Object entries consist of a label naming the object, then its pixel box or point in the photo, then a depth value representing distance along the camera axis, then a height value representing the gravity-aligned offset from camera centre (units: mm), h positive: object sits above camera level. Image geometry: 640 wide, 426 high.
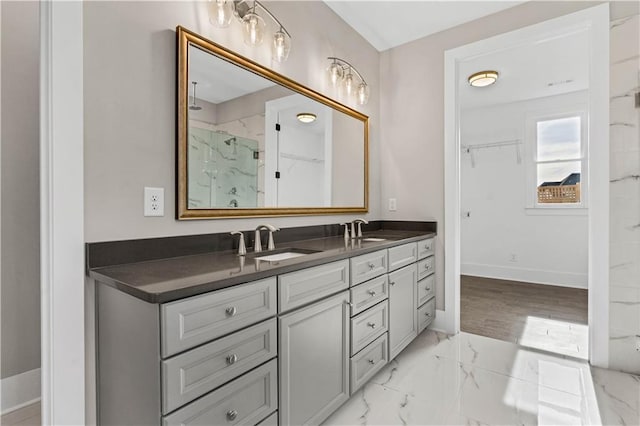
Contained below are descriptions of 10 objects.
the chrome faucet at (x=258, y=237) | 1759 -134
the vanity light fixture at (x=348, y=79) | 2494 +1069
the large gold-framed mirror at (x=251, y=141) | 1546 +424
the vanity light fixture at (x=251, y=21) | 1606 +1012
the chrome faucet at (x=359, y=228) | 2553 -124
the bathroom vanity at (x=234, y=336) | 976 -455
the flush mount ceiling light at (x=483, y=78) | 3434 +1437
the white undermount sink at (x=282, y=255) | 1825 -249
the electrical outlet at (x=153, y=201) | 1402 +49
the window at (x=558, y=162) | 4215 +666
